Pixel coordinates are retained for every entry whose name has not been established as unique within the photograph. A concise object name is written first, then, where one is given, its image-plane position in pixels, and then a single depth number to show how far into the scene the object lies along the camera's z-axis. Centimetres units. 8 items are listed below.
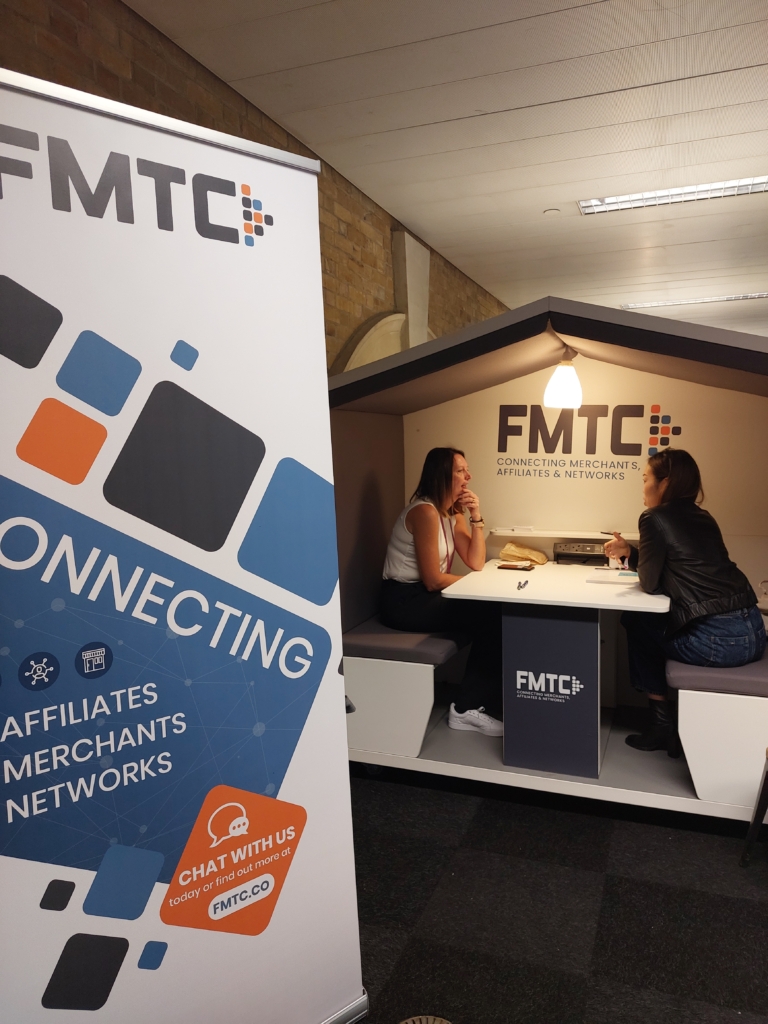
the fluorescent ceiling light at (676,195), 532
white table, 302
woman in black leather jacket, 295
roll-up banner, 140
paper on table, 329
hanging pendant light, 354
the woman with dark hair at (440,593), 354
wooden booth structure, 284
